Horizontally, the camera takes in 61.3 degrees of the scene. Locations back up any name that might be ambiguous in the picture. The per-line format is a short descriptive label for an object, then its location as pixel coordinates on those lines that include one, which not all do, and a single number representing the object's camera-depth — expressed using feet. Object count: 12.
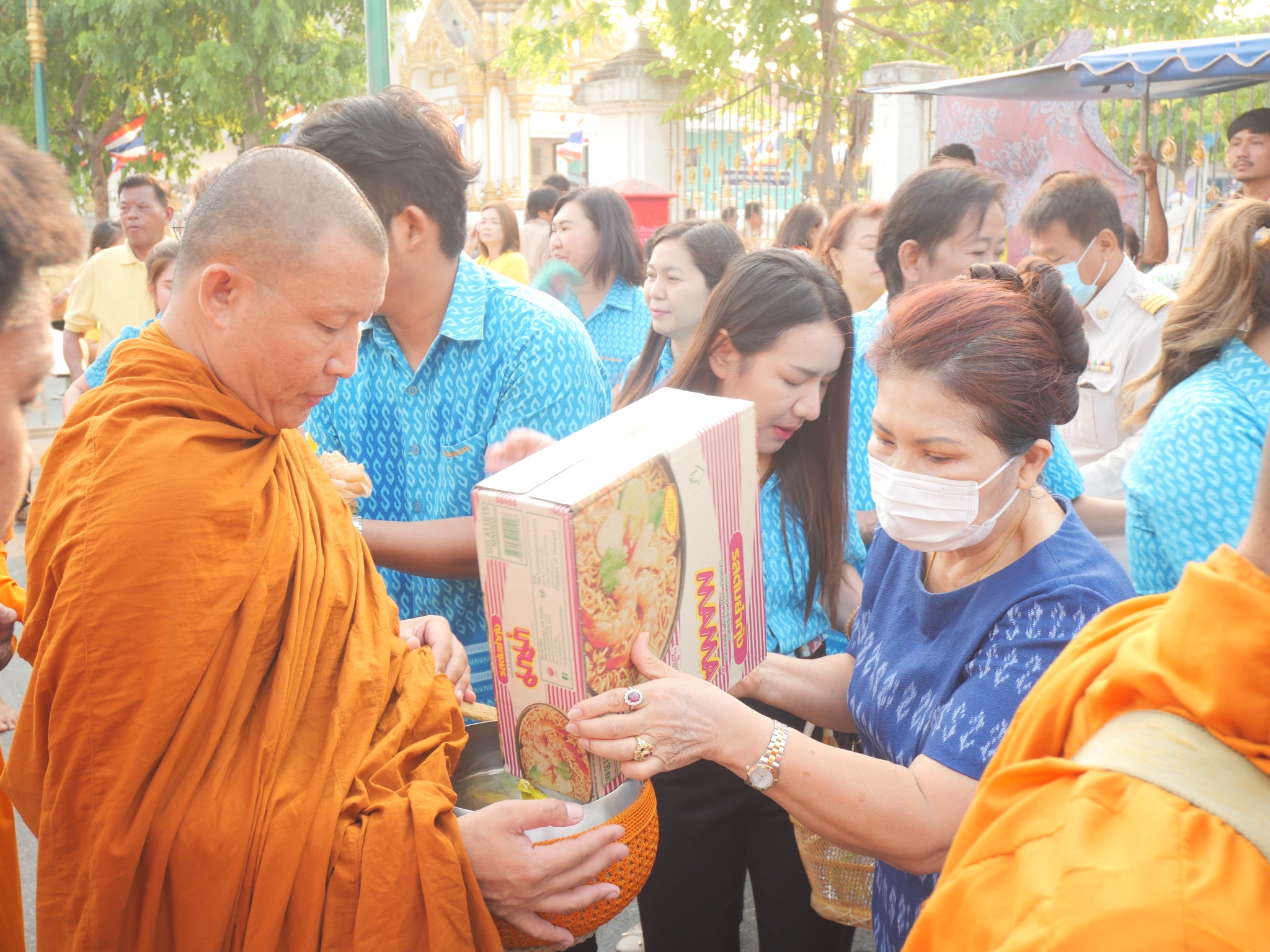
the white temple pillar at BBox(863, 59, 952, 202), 36.04
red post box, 35.24
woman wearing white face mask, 5.40
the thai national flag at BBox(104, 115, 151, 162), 76.74
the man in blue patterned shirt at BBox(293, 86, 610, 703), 7.47
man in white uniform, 13.57
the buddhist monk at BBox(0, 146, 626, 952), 4.97
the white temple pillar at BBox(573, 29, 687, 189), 42.06
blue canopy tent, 23.89
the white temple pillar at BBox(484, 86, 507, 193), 70.74
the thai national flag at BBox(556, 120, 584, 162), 90.38
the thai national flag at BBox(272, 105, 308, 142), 65.05
